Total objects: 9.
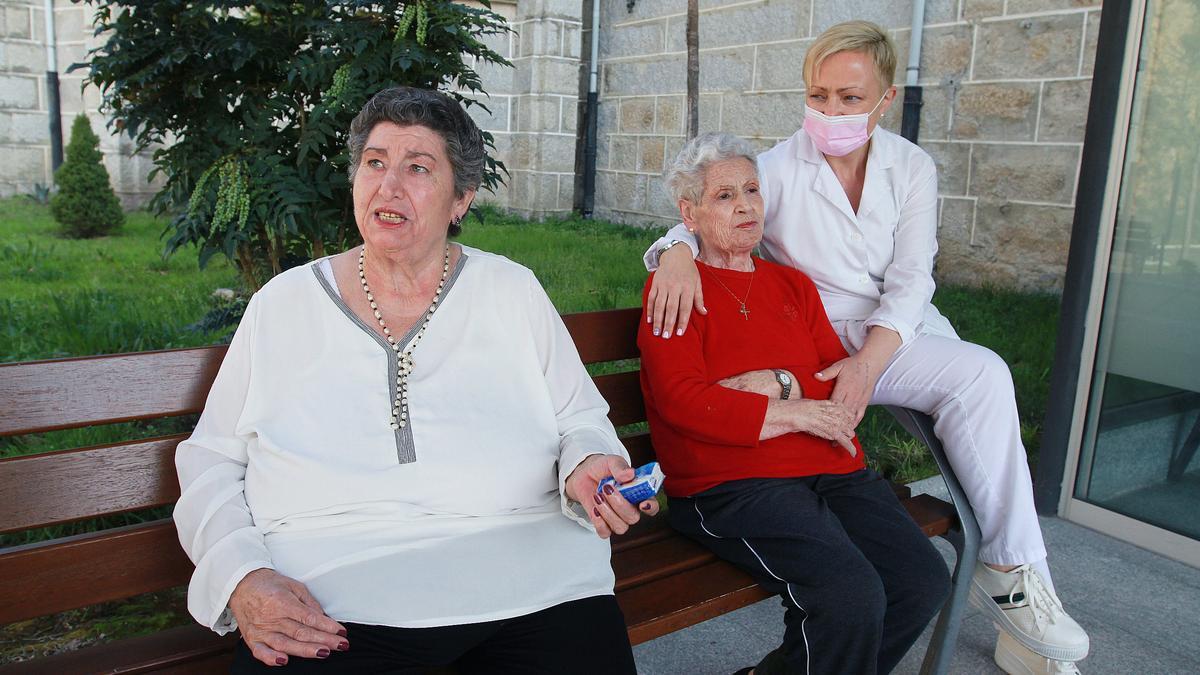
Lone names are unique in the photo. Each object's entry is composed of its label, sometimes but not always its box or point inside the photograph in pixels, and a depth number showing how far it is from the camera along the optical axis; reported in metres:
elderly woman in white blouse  1.82
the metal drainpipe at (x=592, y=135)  11.17
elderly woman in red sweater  2.20
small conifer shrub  8.98
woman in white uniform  2.63
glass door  3.55
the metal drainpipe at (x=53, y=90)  11.70
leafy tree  3.54
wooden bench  1.82
